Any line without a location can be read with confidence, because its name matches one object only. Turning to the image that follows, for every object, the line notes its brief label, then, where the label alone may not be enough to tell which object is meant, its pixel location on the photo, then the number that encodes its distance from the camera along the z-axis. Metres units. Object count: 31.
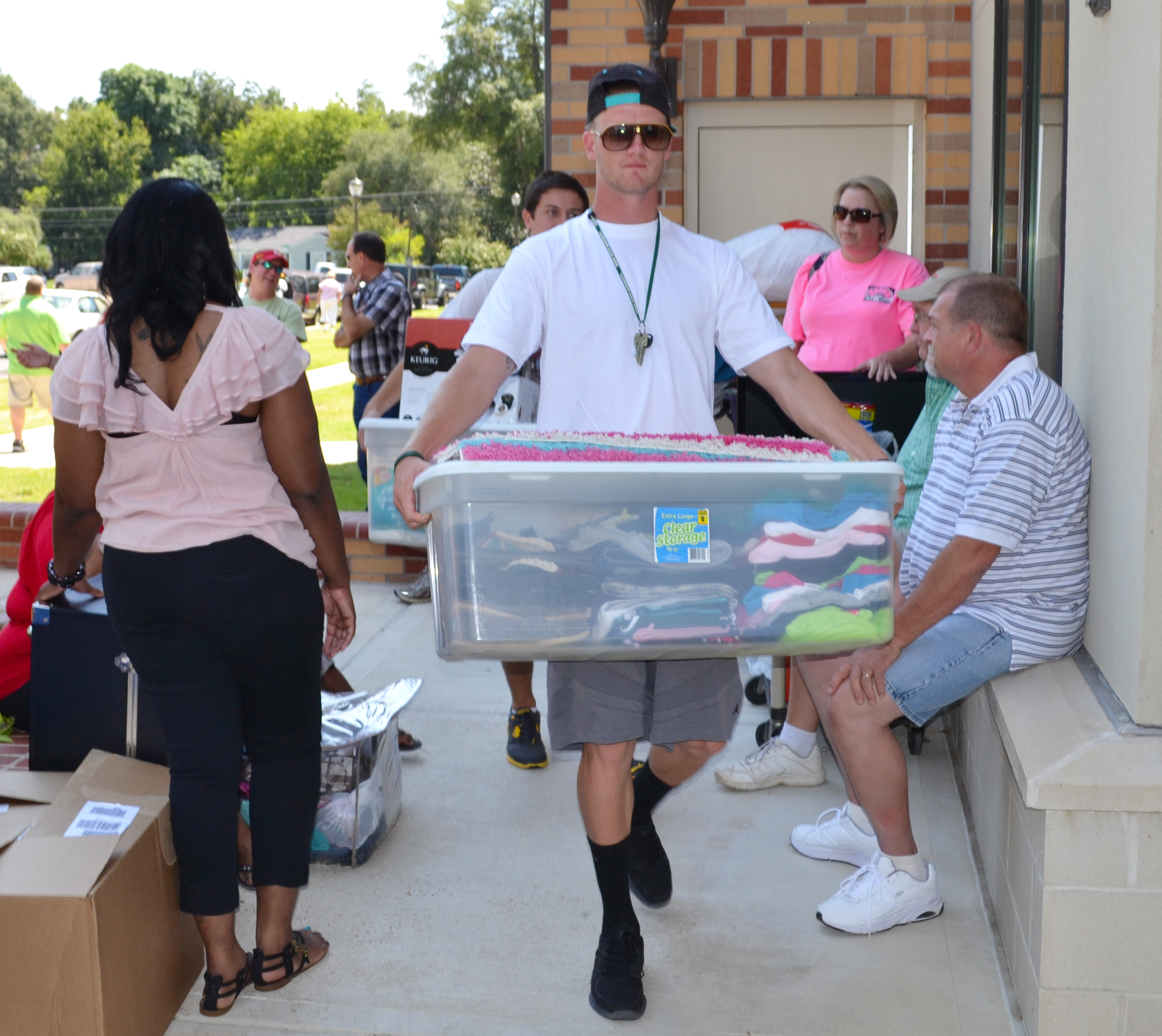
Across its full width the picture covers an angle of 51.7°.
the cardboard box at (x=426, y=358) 4.74
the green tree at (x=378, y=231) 57.53
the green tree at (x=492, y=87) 38.59
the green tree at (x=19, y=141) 91.12
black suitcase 2.94
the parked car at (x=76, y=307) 26.88
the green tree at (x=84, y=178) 81.69
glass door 3.66
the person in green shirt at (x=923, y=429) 3.50
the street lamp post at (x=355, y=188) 42.41
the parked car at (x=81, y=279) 53.13
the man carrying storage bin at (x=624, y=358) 2.49
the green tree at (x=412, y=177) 65.69
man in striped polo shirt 2.71
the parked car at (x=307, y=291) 40.06
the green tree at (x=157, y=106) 101.81
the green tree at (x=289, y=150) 90.06
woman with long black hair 2.33
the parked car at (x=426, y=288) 37.16
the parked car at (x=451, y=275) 45.41
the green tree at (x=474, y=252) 51.00
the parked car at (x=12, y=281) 38.78
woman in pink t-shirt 4.58
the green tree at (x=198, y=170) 91.31
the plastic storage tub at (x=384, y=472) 4.22
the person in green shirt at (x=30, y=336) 12.07
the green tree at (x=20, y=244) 61.25
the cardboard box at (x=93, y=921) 2.23
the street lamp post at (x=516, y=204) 39.19
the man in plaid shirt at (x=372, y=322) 6.87
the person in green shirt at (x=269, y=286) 7.99
